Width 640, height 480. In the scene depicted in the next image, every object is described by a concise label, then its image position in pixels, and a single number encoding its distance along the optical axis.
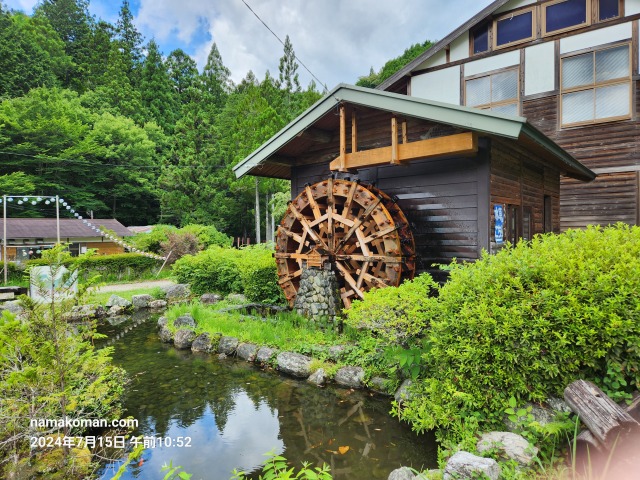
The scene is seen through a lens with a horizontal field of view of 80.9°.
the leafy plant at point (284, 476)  1.98
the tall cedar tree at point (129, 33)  41.61
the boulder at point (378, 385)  4.59
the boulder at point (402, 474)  2.86
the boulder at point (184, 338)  7.02
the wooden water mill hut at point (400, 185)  5.75
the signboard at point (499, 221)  5.87
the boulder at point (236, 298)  9.51
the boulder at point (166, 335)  7.47
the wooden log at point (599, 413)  2.37
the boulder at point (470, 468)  2.50
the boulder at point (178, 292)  11.66
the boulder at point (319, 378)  5.06
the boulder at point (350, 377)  4.87
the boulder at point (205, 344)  6.70
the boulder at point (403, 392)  4.05
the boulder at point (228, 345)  6.43
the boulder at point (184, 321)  7.58
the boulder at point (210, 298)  10.41
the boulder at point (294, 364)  5.35
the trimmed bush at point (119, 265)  14.64
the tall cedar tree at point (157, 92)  33.23
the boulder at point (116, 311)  10.39
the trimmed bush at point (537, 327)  2.87
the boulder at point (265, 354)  5.86
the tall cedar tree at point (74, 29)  31.83
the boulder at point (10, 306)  9.30
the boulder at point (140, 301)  11.13
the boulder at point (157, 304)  11.12
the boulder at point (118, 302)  10.78
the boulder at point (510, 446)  2.69
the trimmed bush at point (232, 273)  9.17
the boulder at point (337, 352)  5.39
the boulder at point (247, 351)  6.10
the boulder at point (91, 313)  9.57
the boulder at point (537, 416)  3.00
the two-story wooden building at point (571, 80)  8.48
